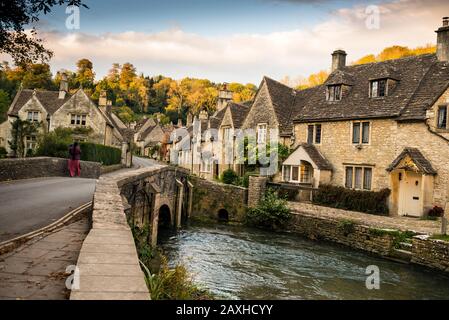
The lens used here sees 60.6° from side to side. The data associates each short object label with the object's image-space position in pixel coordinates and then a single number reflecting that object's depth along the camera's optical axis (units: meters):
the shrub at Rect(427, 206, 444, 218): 22.73
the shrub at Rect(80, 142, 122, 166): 32.28
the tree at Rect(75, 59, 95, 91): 106.68
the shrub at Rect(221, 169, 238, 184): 36.66
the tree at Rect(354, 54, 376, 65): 54.56
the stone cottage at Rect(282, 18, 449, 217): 23.88
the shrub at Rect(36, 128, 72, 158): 28.33
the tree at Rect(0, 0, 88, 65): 10.06
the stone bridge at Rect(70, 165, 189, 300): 4.19
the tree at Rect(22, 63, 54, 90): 86.31
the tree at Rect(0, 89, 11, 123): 61.12
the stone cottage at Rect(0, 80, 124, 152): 46.97
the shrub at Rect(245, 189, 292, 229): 27.48
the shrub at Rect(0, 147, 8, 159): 38.36
